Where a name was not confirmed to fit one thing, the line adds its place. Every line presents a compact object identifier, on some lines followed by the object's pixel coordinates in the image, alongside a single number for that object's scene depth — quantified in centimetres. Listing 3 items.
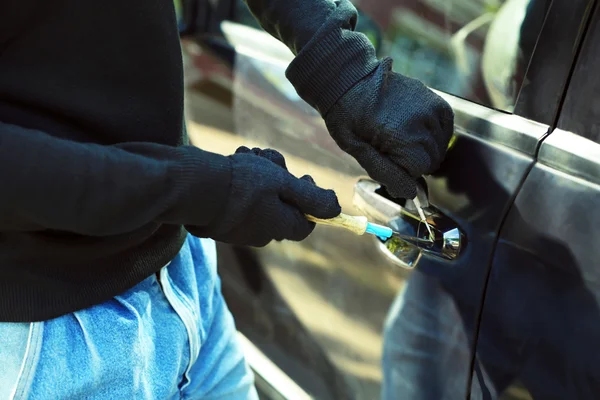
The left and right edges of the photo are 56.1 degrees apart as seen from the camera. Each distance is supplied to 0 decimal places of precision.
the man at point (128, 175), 71
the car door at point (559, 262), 89
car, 91
